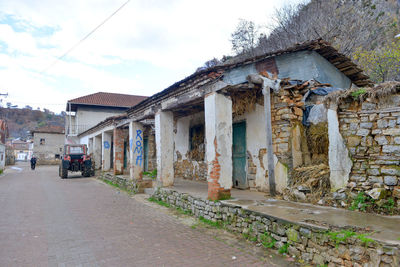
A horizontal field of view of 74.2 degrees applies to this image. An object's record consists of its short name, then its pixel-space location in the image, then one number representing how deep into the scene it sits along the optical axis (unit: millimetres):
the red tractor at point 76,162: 15977
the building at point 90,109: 27609
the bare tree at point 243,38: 18016
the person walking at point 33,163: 25641
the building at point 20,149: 68312
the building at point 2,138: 23234
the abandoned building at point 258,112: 5910
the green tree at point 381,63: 11188
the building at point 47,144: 34594
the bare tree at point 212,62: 20239
